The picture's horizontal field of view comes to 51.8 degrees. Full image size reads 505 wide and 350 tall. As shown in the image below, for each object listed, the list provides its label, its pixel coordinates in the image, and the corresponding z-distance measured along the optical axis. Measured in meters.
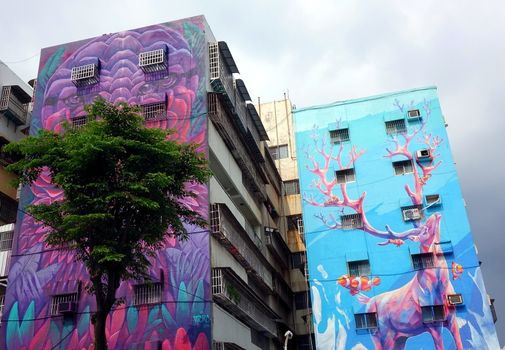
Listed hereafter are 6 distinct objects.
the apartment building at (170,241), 21.36
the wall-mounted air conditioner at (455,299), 28.52
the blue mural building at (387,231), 28.75
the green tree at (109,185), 15.57
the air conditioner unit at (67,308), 21.62
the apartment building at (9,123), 26.94
